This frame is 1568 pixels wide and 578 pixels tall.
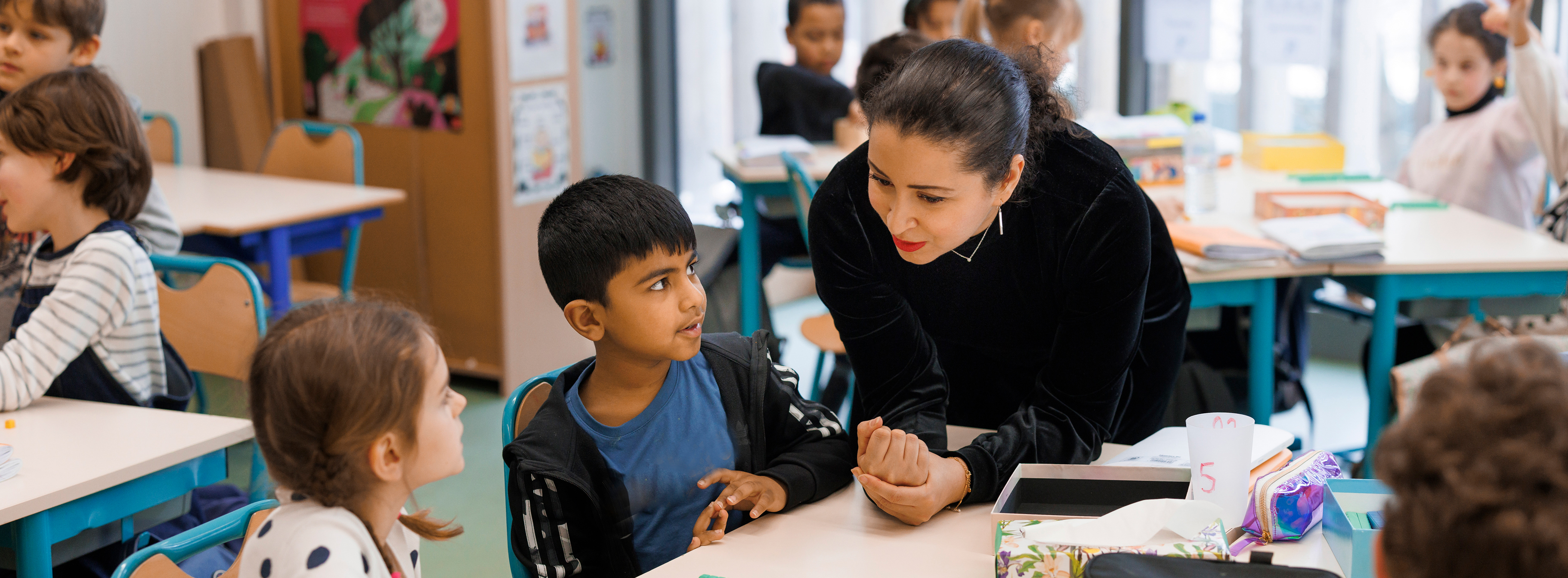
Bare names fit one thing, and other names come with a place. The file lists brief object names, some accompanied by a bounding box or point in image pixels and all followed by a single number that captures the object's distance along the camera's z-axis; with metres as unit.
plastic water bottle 3.21
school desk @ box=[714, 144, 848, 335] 3.60
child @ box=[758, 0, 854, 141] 4.15
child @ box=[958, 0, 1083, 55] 3.17
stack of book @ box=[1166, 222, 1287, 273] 2.54
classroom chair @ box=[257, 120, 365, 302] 3.62
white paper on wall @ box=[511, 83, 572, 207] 3.78
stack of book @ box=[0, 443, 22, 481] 1.47
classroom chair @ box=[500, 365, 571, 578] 1.46
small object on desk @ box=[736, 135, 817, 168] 3.64
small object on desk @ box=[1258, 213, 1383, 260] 2.56
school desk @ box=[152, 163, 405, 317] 3.12
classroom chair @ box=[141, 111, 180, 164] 3.94
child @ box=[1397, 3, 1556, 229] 3.36
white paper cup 1.20
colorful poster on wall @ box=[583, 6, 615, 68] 4.93
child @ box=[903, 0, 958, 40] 4.01
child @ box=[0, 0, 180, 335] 2.58
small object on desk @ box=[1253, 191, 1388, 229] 2.86
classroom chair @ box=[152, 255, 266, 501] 2.08
